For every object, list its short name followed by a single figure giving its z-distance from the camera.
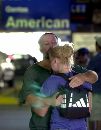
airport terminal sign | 26.37
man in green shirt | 10.10
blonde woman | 9.98
